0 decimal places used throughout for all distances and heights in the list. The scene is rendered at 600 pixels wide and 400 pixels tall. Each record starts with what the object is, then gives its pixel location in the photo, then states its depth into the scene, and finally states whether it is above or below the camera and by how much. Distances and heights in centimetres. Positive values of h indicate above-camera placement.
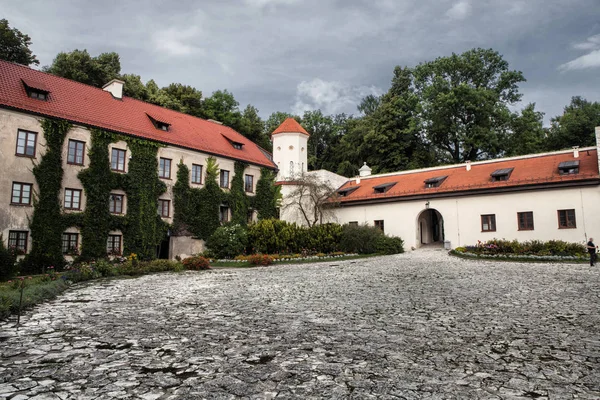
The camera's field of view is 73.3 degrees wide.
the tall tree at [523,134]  4122 +1103
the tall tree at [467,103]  4038 +1415
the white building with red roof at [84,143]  2045 +629
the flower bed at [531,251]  2009 -47
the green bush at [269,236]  2600 +37
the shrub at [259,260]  2167 -95
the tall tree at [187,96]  4263 +1555
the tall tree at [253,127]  4619 +1342
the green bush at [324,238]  2750 +29
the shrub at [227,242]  2531 +2
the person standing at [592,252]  1745 -43
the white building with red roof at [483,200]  2500 +299
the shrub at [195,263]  2008 -105
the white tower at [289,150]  3622 +835
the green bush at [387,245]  2750 -19
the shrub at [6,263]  1772 -90
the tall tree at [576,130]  4119 +1175
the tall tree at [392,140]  4531 +1168
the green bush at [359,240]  2714 +15
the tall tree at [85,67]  3625 +1616
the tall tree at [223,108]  4541 +1534
